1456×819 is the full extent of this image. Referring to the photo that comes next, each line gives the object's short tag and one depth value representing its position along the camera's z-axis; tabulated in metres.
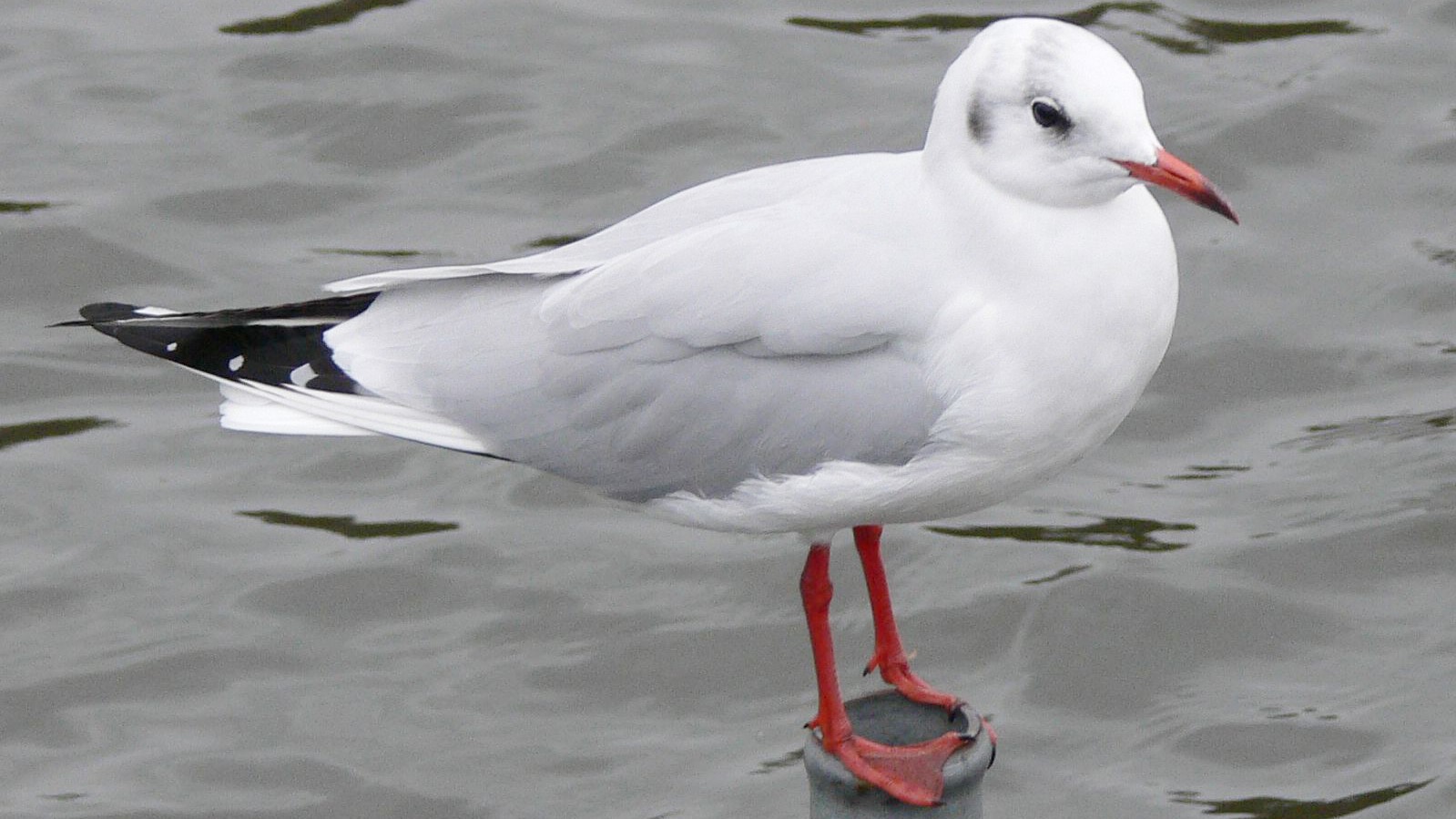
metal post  8.04
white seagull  8.20
